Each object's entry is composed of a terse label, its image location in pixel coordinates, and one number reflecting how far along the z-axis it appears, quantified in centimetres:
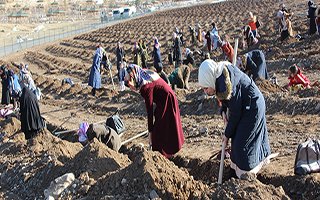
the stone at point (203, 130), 927
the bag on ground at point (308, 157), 505
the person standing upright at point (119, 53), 1824
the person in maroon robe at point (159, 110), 584
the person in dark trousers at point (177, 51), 1903
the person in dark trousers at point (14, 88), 1379
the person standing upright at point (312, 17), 1741
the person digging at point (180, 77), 1370
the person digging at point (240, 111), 431
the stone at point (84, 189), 527
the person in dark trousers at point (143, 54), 1936
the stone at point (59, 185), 552
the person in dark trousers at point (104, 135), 731
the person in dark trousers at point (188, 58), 1755
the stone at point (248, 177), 412
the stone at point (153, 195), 438
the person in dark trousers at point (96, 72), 1488
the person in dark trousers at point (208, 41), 2025
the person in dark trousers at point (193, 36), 2535
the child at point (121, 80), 1550
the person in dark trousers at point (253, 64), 1095
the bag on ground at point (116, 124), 891
